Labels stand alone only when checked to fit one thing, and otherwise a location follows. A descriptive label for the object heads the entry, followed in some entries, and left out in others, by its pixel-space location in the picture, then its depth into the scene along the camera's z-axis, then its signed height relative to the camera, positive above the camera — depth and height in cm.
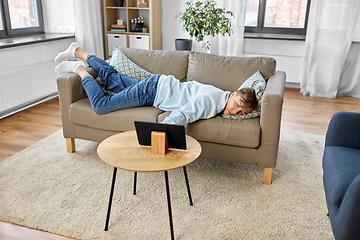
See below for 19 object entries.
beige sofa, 204 -64
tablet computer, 157 -55
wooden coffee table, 149 -66
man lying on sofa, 210 -52
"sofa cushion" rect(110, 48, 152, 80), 263 -39
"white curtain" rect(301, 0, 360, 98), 392 -26
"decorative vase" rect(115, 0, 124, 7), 443 +23
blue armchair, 123 -66
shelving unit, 433 +3
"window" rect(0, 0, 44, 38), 364 +0
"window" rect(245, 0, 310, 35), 437 +9
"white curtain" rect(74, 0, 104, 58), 418 -9
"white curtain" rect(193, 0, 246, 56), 421 -22
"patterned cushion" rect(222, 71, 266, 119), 213 -45
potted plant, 362 +1
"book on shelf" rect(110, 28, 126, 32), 448 -14
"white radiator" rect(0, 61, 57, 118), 329 -75
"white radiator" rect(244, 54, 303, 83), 436 -59
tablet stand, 159 -60
